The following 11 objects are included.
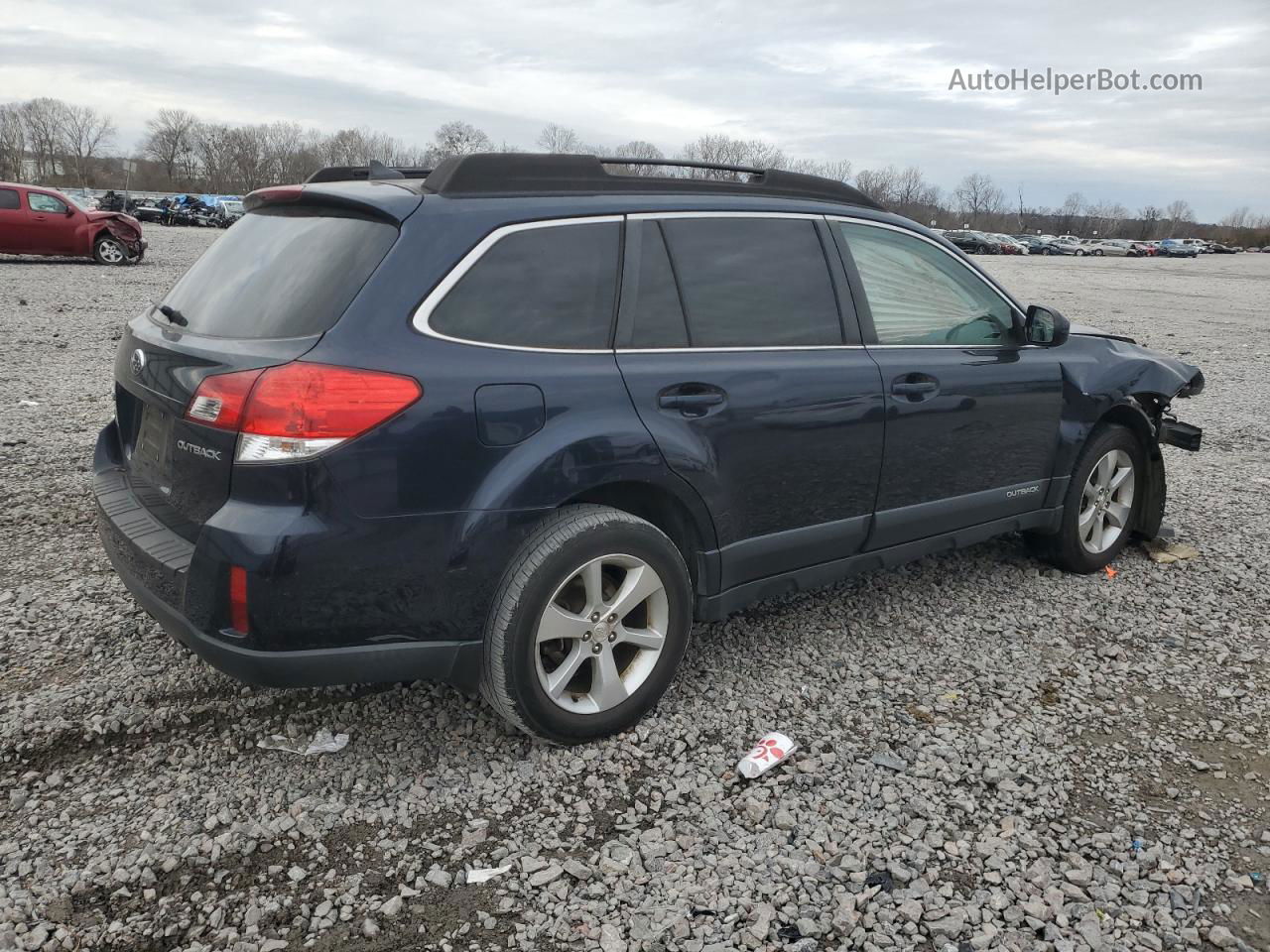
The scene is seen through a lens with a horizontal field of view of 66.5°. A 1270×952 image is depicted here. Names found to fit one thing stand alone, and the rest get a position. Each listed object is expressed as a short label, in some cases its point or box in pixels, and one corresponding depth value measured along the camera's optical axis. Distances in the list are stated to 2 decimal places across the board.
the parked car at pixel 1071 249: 75.12
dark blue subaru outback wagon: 2.67
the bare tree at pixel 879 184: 111.13
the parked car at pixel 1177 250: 77.88
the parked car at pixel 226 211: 45.94
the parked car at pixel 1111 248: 77.38
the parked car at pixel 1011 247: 67.50
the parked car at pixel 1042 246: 74.44
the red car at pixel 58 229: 19.11
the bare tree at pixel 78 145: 114.20
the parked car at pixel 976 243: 60.32
